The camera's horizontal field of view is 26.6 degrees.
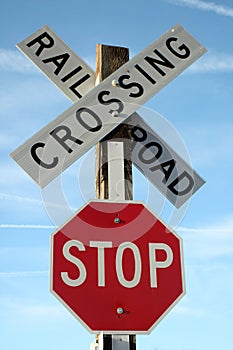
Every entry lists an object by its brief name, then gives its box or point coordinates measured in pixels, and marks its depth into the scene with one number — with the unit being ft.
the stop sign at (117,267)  7.38
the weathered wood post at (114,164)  8.99
